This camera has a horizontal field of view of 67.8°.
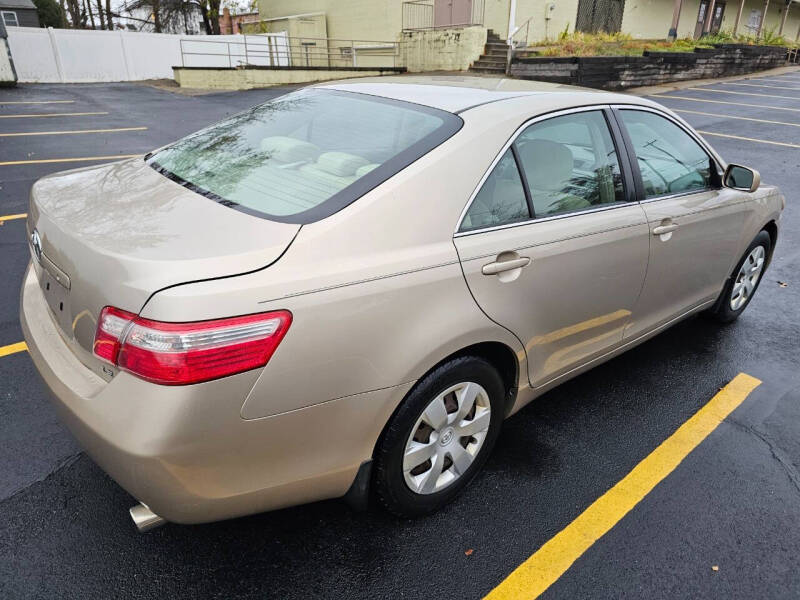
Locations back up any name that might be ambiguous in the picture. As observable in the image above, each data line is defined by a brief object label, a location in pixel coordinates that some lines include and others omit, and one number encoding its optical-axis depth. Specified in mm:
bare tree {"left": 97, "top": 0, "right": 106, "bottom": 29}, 37956
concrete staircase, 19641
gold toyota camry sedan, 1729
